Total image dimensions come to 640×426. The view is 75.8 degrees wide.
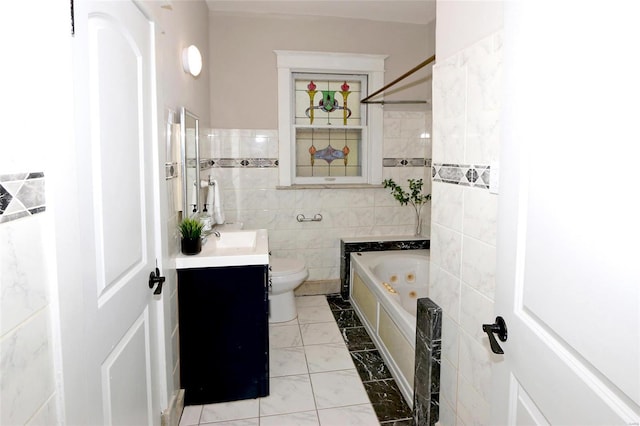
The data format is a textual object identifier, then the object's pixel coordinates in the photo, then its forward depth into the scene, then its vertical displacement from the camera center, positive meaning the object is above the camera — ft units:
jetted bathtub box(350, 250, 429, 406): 7.73 -3.19
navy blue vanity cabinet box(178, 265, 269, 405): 7.16 -2.85
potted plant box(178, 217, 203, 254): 7.14 -1.17
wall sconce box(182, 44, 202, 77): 7.77 +2.11
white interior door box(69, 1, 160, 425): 3.54 -0.41
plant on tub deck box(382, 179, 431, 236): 13.00 -0.80
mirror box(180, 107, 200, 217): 7.58 +0.16
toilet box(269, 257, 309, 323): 10.59 -3.03
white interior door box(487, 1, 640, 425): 2.30 -0.29
